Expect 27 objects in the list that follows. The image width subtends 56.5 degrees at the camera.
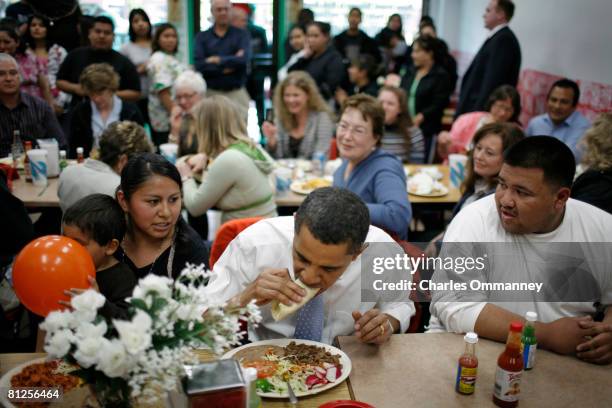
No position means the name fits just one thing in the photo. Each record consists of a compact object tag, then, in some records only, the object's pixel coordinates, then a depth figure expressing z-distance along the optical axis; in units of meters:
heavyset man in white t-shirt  2.06
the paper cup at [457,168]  4.25
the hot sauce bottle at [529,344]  1.80
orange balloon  1.34
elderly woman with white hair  4.95
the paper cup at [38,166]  3.80
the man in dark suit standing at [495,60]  5.80
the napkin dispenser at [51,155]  3.96
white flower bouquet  1.15
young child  2.10
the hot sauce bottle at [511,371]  1.62
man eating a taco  1.81
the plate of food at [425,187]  4.10
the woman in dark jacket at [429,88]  6.34
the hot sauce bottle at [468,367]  1.68
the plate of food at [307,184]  4.09
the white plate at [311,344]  1.63
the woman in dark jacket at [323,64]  6.95
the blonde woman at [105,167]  3.15
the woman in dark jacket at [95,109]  4.53
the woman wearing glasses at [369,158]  3.24
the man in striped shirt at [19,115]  4.30
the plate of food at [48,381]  1.58
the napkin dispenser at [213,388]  1.31
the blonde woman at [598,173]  3.05
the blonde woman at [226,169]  3.48
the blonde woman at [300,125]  4.91
